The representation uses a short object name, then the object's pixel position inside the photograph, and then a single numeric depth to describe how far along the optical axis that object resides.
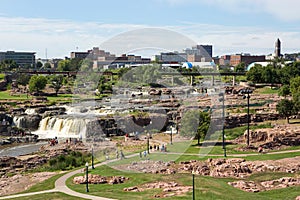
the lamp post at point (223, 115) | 47.08
